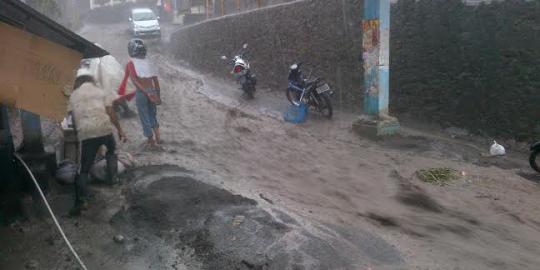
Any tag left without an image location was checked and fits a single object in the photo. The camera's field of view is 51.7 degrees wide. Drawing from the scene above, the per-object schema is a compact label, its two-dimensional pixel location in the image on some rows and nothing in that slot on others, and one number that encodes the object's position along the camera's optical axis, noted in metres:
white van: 31.95
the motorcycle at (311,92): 12.59
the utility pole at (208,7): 29.49
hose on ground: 5.52
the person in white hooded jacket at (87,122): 6.23
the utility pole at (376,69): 10.91
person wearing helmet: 8.50
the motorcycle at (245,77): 15.37
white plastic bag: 9.59
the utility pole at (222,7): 25.46
